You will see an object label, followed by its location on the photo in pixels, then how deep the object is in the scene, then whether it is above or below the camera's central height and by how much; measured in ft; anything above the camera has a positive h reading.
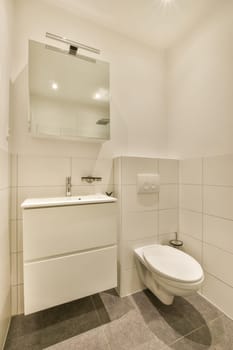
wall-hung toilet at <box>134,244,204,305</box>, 3.37 -2.15
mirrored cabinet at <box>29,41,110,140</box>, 4.11 +2.13
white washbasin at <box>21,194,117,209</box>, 3.16 -0.62
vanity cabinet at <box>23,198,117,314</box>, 3.16 -1.68
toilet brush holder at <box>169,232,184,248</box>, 5.22 -2.23
